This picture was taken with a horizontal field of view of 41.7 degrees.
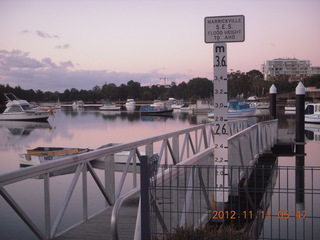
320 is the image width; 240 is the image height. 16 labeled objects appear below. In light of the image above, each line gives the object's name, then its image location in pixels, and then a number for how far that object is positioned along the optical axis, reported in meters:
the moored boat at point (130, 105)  137.82
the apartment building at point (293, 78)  170.73
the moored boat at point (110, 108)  123.94
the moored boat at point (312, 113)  48.86
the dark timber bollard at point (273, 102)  24.89
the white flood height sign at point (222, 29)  7.31
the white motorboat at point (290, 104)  76.81
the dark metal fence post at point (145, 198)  4.12
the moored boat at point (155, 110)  91.25
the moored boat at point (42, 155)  18.77
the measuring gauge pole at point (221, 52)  7.31
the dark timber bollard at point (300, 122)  19.88
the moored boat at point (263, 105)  103.25
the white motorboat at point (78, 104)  185.77
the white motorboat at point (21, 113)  69.62
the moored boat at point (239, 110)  65.88
